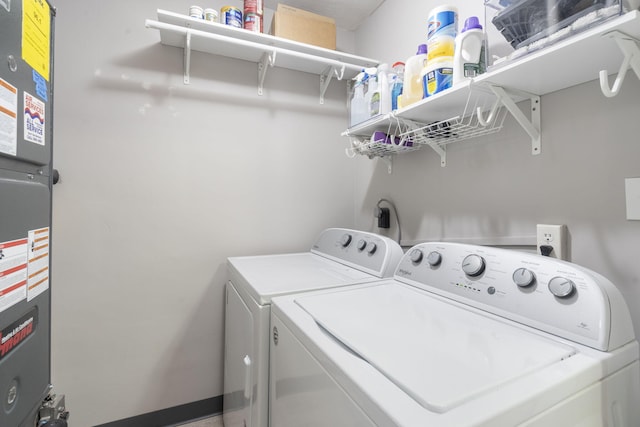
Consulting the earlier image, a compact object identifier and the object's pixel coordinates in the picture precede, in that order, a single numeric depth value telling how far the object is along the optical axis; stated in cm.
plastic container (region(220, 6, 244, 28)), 168
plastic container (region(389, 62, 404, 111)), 147
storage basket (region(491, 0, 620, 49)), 77
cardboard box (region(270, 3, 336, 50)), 179
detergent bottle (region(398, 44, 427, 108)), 132
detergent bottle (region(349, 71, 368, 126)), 169
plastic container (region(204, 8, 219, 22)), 164
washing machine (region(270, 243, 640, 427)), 52
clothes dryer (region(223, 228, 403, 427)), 104
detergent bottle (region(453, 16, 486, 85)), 104
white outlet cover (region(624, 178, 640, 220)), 87
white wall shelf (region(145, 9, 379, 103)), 159
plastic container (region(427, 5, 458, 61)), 114
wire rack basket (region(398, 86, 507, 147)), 117
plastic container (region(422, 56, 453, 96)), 114
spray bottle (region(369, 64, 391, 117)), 149
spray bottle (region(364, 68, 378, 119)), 158
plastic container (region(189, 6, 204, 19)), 160
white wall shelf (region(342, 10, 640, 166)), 73
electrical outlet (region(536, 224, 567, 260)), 103
